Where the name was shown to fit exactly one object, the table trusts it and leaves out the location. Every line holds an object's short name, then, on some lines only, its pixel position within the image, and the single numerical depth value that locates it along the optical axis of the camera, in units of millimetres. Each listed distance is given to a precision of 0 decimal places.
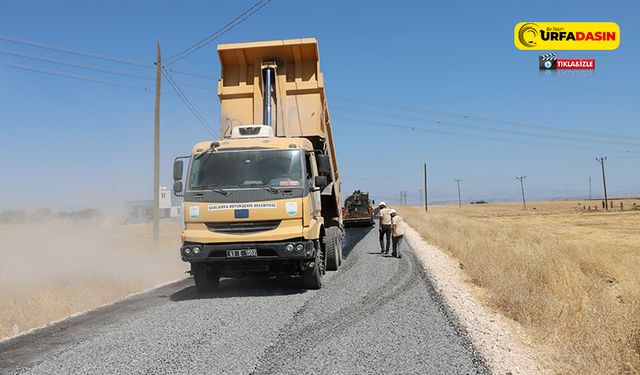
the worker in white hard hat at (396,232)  14188
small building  80869
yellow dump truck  7926
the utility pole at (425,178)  74125
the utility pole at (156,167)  16984
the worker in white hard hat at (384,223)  15195
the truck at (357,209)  31625
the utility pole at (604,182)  71562
